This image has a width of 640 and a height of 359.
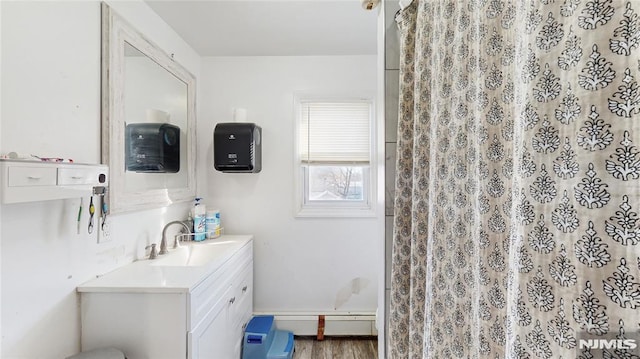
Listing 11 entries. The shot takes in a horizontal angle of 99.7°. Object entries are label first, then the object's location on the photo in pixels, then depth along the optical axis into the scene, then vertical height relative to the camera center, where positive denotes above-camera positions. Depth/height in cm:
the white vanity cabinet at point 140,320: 117 -61
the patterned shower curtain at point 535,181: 33 +0
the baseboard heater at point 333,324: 226 -121
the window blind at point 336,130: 233 +44
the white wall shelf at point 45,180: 81 +0
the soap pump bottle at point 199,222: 203 -32
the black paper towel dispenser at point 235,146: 205 +26
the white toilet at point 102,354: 106 -70
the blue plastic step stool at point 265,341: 186 -117
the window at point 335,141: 233 +34
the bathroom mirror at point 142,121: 132 +35
